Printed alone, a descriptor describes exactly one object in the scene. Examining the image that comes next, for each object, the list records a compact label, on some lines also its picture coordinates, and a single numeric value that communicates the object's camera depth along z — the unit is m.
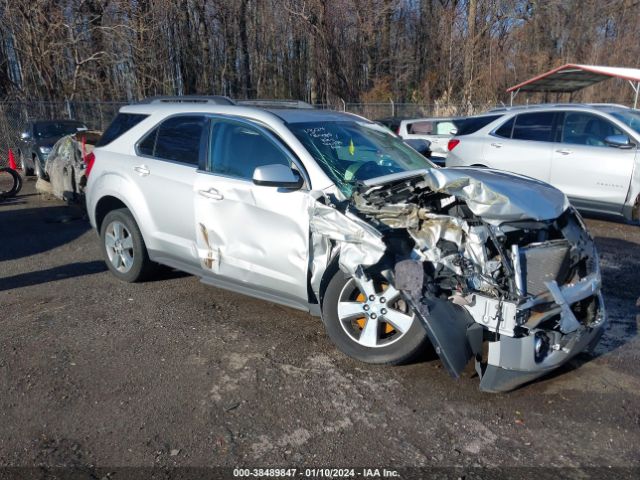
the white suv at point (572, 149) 7.75
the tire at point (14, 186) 11.65
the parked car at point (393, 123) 15.71
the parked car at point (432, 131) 13.41
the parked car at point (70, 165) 9.21
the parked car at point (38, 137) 13.88
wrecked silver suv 3.28
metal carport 17.62
